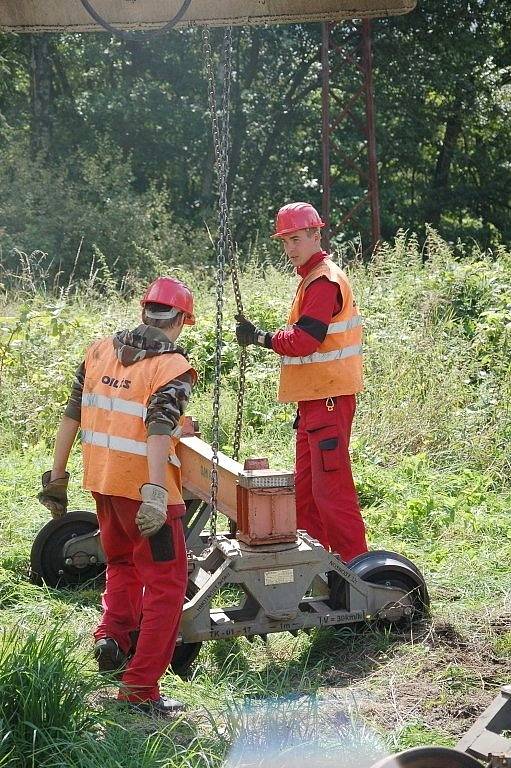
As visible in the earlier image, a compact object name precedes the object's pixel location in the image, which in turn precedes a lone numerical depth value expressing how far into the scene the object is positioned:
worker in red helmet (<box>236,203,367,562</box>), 5.97
